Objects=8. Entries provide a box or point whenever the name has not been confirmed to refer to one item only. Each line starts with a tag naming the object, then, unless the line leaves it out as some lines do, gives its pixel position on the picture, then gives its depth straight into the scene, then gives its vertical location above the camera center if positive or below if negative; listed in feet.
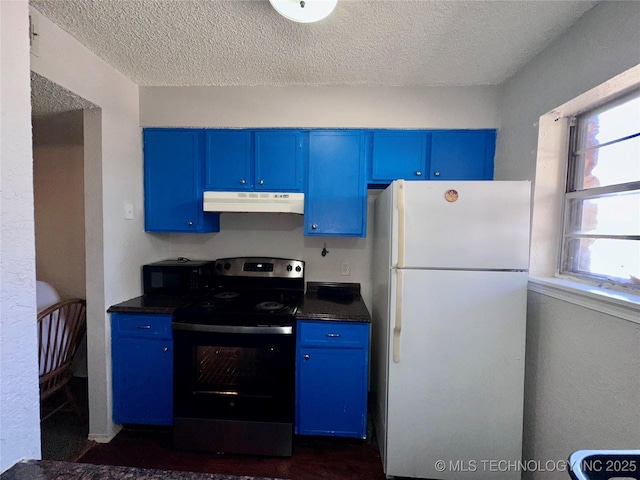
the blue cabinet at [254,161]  6.77 +1.76
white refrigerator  4.78 -1.71
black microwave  6.88 -1.29
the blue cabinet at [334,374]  5.75 -3.08
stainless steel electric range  5.58 -3.19
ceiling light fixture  3.90 +3.28
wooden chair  5.74 -2.62
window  4.03 +0.66
